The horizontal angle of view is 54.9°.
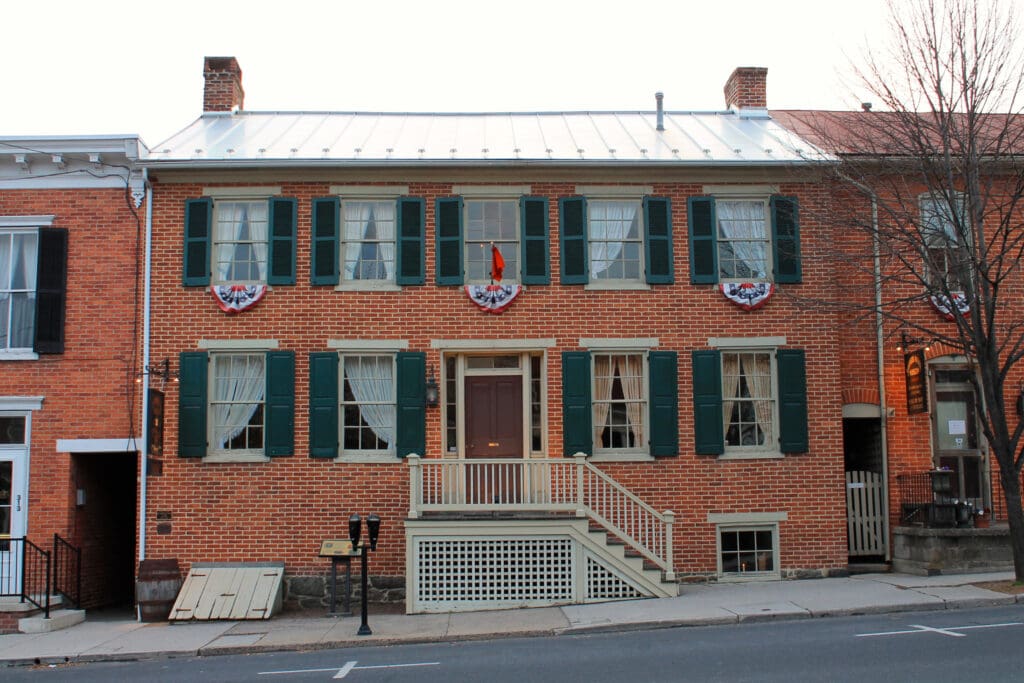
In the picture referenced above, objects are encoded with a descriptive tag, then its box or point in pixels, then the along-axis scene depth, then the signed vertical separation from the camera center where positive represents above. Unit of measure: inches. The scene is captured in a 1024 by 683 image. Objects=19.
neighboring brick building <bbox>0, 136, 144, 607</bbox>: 593.3 +66.3
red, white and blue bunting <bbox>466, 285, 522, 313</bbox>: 610.5 +81.9
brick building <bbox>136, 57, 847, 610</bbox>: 598.5 +52.3
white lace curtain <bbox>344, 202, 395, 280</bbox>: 618.5 +119.0
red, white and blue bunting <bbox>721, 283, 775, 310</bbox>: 615.5 +82.7
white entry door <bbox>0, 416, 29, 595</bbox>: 581.3 -35.0
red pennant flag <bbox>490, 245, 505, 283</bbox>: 605.0 +100.8
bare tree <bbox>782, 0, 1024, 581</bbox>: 531.5 +125.0
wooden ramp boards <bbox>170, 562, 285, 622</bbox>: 553.0 -91.7
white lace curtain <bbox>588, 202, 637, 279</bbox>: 624.4 +121.6
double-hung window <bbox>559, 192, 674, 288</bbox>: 617.9 +118.2
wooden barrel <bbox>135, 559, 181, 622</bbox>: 566.9 -91.0
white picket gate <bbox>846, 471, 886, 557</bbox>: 624.4 -59.1
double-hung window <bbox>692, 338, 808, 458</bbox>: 608.7 +15.7
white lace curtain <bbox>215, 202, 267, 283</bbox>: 617.3 +118.6
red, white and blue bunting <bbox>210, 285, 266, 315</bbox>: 606.5 +82.7
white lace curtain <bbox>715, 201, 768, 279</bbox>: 625.6 +123.8
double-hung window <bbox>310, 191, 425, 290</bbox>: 612.4 +119.5
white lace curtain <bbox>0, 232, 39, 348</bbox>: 604.7 +84.8
